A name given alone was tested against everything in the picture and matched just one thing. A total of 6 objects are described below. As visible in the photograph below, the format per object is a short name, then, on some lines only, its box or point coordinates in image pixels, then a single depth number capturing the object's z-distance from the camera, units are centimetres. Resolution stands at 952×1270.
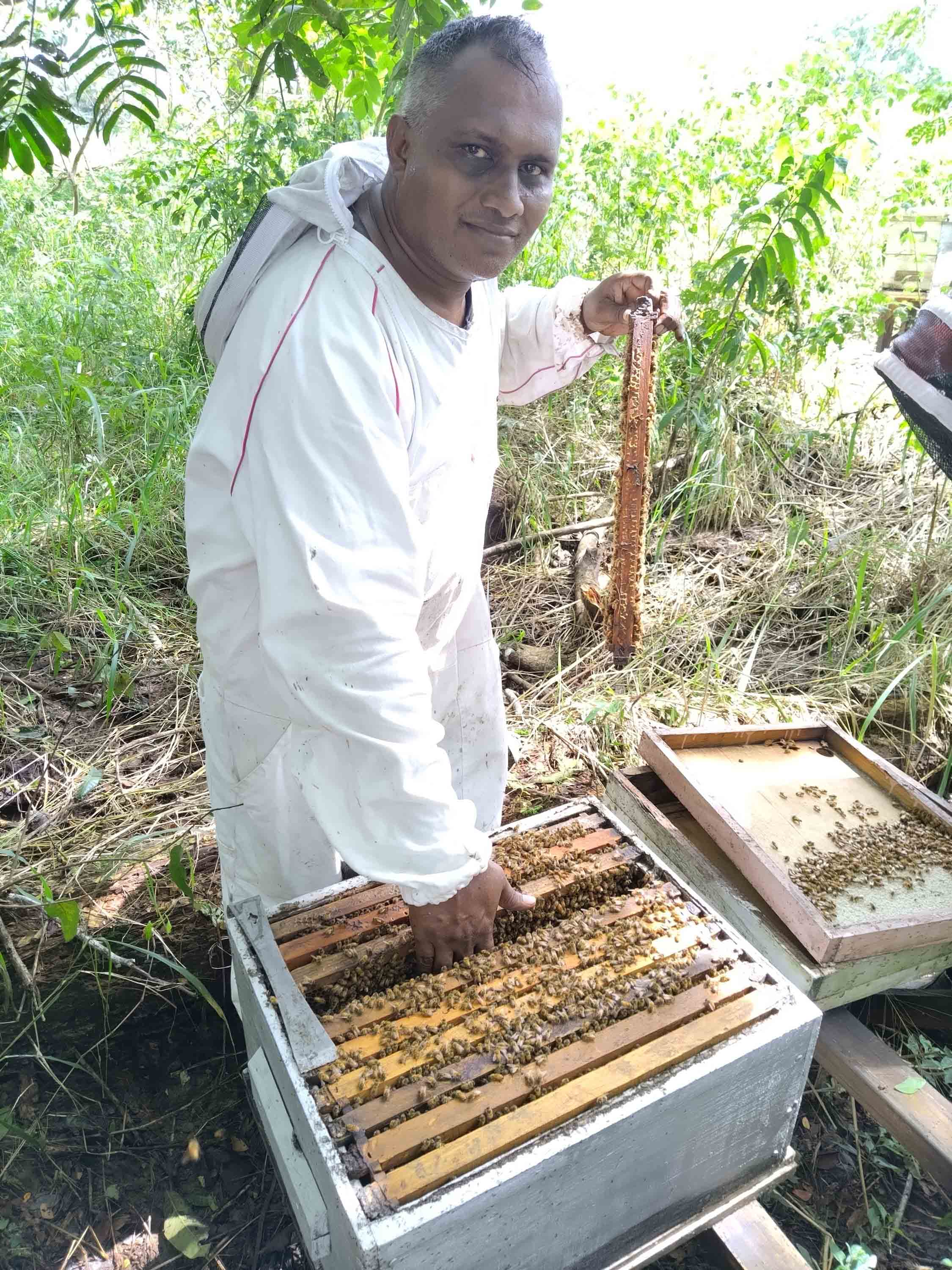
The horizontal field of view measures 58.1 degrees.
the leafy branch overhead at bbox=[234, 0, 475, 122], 187
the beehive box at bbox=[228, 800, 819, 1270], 122
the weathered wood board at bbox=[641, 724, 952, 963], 174
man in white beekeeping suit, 133
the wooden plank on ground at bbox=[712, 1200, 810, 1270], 154
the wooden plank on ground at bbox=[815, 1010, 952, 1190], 169
